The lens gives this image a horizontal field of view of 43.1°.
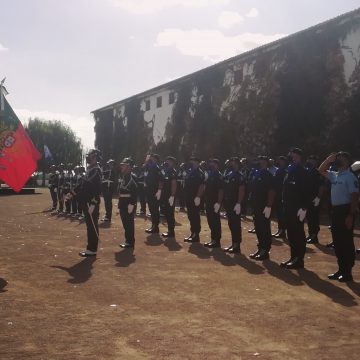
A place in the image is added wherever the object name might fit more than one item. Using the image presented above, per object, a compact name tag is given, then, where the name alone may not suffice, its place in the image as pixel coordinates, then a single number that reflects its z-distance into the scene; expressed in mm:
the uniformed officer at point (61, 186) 20062
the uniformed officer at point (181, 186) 20773
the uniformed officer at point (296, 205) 8453
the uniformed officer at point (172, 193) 12638
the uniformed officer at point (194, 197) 11891
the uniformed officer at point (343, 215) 7496
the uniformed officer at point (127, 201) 10773
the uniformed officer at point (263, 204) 9399
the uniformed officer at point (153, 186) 13352
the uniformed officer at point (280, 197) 12250
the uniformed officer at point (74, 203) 18664
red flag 8984
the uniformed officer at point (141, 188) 19438
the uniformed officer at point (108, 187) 16609
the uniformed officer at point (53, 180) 20562
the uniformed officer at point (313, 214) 11672
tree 68875
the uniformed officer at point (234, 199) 10219
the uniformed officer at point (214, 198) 10984
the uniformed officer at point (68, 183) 19438
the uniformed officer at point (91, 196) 9836
